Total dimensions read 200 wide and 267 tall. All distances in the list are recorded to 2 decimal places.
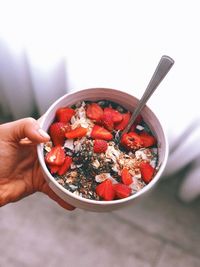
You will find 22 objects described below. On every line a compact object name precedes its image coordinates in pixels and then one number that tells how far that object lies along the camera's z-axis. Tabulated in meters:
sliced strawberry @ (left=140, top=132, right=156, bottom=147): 0.64
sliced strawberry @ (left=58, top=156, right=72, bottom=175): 0.60
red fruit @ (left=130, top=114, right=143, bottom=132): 0.66
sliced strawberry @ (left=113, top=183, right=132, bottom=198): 0.59
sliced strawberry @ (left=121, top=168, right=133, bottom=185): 0.60
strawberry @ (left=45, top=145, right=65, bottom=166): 0.59
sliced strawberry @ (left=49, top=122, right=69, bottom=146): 0.62
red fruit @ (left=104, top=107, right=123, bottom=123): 0.66
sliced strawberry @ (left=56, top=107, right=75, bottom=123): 0.64
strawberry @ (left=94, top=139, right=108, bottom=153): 0.61
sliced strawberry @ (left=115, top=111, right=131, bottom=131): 0.66
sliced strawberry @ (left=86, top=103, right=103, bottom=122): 0.65
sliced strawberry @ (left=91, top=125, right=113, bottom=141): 0.63
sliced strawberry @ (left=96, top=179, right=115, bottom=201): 0.59
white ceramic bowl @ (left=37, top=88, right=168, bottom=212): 0.58
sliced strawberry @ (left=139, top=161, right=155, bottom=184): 0.61
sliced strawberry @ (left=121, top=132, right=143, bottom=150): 0.63
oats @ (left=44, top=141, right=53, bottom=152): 0.63
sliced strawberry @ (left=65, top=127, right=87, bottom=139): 0.62
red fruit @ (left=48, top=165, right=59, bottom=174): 0.60
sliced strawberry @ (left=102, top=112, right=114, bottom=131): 0.64
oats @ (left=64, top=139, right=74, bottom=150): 0.62
